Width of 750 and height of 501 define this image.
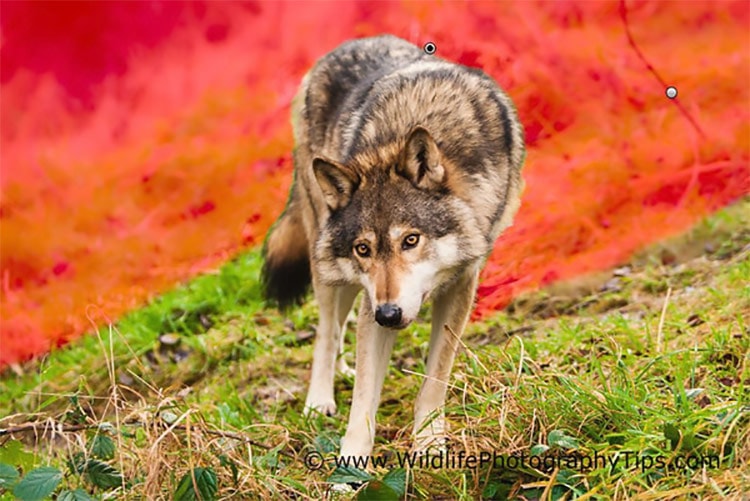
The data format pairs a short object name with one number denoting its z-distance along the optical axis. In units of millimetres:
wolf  7957
